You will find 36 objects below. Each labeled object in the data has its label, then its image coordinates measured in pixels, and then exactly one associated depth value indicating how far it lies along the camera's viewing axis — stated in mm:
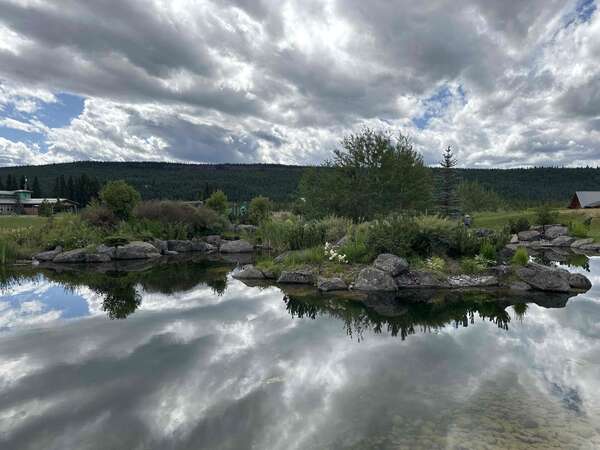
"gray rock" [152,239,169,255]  23188
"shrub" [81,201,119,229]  23641
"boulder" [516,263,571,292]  11281
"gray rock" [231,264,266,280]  14117
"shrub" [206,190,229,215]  37688
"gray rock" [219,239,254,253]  24828
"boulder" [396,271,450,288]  11891
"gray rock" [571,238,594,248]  26719
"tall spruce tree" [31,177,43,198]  86406
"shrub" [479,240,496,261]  13141
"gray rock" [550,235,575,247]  29103
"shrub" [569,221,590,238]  30470
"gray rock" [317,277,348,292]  11695
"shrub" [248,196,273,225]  38000
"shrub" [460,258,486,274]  12539
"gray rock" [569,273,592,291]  11718
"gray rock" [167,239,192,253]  24297
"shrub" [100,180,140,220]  25281
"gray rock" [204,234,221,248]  27547
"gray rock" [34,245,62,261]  19109
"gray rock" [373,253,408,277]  12047
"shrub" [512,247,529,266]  12684
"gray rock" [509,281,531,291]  11413
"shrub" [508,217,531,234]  35712
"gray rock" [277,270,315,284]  13023
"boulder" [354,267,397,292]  11555
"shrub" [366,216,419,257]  13070
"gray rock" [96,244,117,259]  19516
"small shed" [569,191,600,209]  56075
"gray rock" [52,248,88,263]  18719
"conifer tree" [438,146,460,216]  34344
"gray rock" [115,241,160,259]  20139
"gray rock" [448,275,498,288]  11914
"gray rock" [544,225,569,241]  32062
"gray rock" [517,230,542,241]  31812
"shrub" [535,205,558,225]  37250
